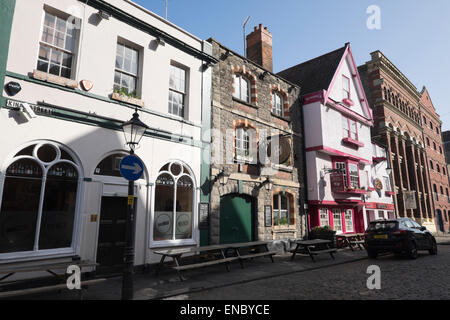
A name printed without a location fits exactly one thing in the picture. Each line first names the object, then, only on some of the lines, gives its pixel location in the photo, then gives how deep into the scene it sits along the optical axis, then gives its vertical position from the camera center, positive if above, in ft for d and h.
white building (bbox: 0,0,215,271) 23.07 +8.29
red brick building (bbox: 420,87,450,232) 107.45 +23.11
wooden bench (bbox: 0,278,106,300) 16.30 -4.40
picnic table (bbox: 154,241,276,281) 26.99 -4.38
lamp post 18.88 -0.40
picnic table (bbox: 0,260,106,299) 16.72 -3.78
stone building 39.04 +9.54
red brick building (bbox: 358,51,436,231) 83.56 +25.59
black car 36.86 -2.83
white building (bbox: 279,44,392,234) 53.57 +15.47
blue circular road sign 19.80 +3.45
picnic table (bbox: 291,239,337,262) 36.35 -3.71
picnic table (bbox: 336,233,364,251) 48.95 -4.32
